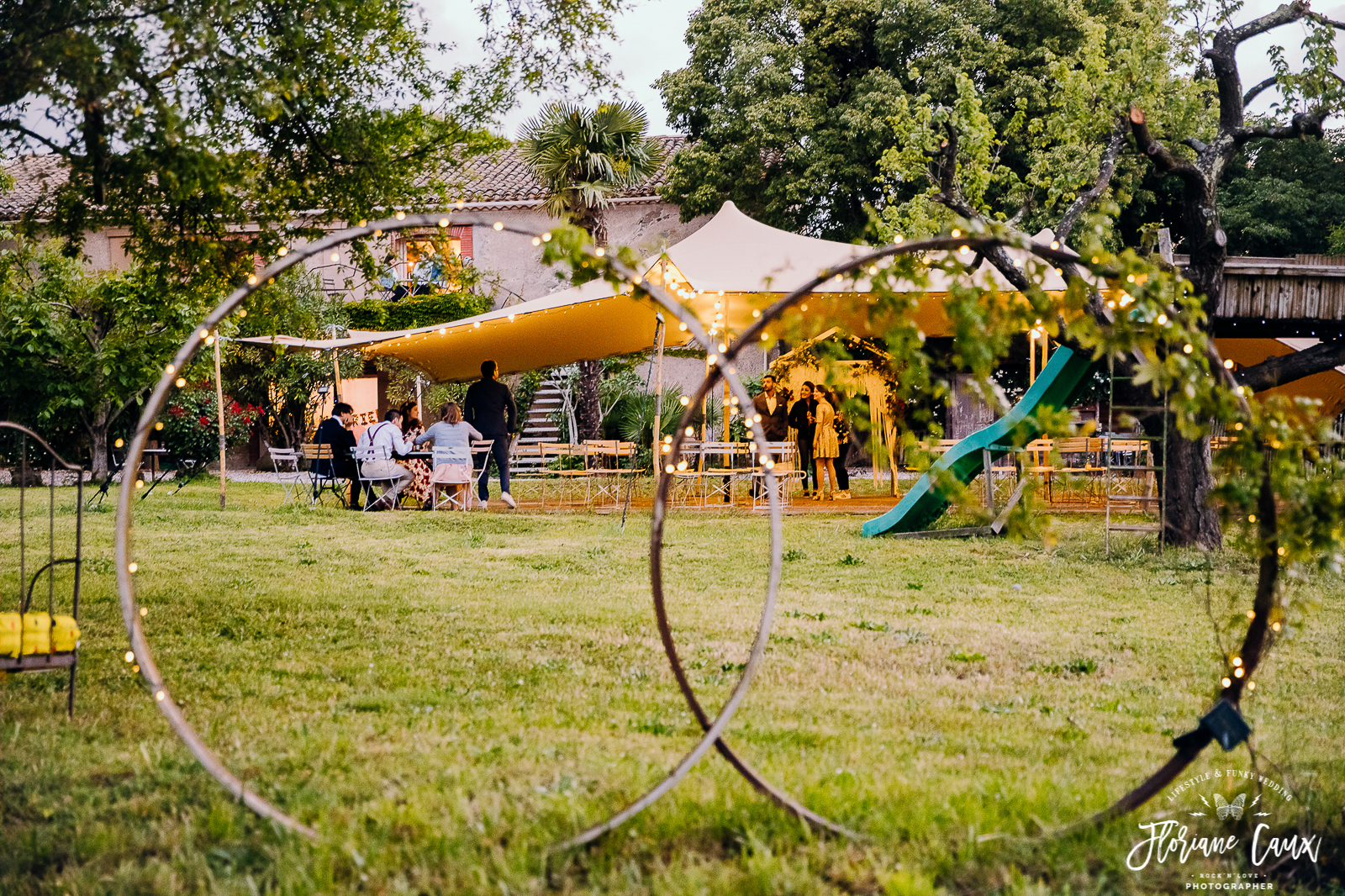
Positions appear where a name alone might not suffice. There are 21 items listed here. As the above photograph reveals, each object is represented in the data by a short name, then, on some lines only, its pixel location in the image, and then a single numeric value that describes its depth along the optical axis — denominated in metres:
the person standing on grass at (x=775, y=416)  14.46
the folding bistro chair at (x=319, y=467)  12.95
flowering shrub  19.47
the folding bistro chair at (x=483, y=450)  13.11
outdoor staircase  21.56
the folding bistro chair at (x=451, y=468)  12.55
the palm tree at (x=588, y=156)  19.72
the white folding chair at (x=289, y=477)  13.05
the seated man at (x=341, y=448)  12.89
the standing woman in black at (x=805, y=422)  14.40
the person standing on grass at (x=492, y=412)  13.13
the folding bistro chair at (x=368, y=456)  12.41
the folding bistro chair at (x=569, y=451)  12.21
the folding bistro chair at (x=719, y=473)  11.71
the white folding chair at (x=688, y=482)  12.09
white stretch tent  12.47
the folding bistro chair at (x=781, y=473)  12.40
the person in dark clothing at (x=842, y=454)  14.53
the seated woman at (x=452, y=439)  12.45
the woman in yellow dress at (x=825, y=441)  14.39
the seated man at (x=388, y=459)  12.49
